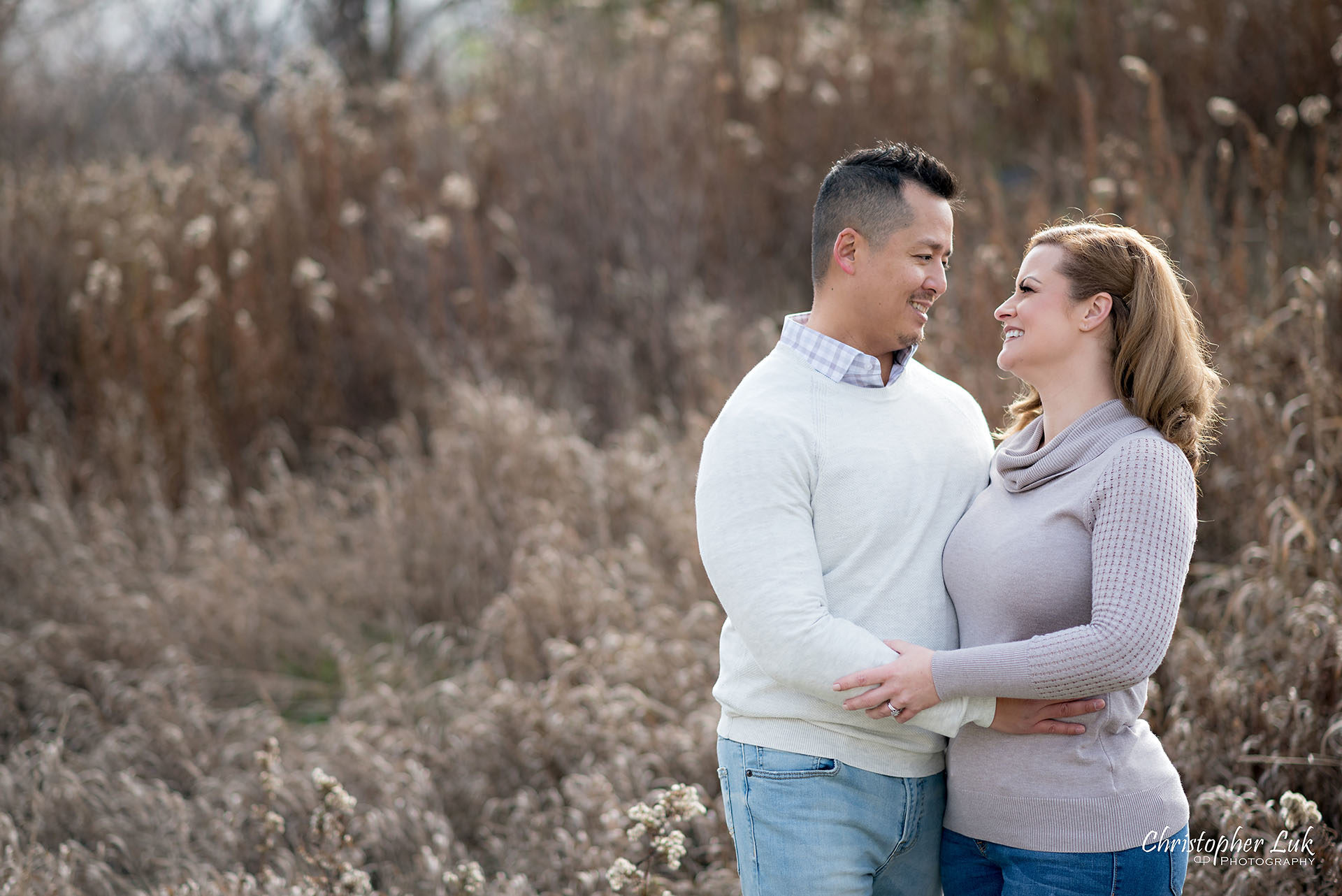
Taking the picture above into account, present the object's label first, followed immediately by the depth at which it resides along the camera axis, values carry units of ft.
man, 13.92
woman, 13.79
